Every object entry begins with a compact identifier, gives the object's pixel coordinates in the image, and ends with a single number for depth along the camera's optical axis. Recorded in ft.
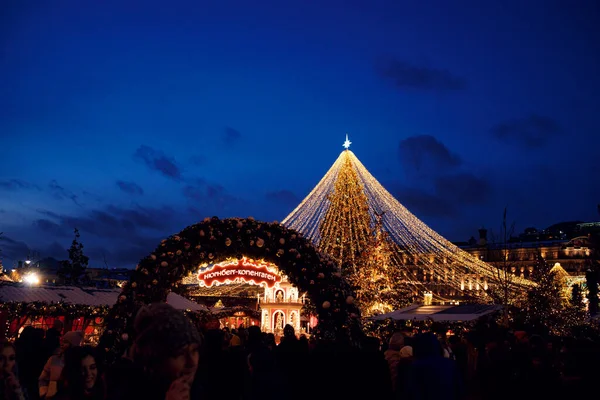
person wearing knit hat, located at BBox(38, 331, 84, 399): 17.35
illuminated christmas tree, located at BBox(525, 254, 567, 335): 85.51
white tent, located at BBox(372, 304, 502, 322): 57.98
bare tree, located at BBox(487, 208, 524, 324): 109.81
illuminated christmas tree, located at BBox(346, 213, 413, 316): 112.98
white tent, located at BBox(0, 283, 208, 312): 49.93
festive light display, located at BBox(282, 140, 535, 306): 109.81
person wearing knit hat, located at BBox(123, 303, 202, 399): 8.51
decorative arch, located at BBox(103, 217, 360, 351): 35.55
